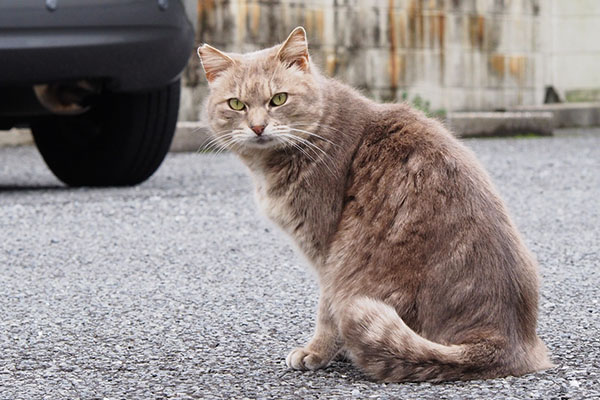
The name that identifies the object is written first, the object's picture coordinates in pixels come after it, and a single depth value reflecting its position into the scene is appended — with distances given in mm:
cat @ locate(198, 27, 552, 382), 3363
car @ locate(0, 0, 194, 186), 6889
